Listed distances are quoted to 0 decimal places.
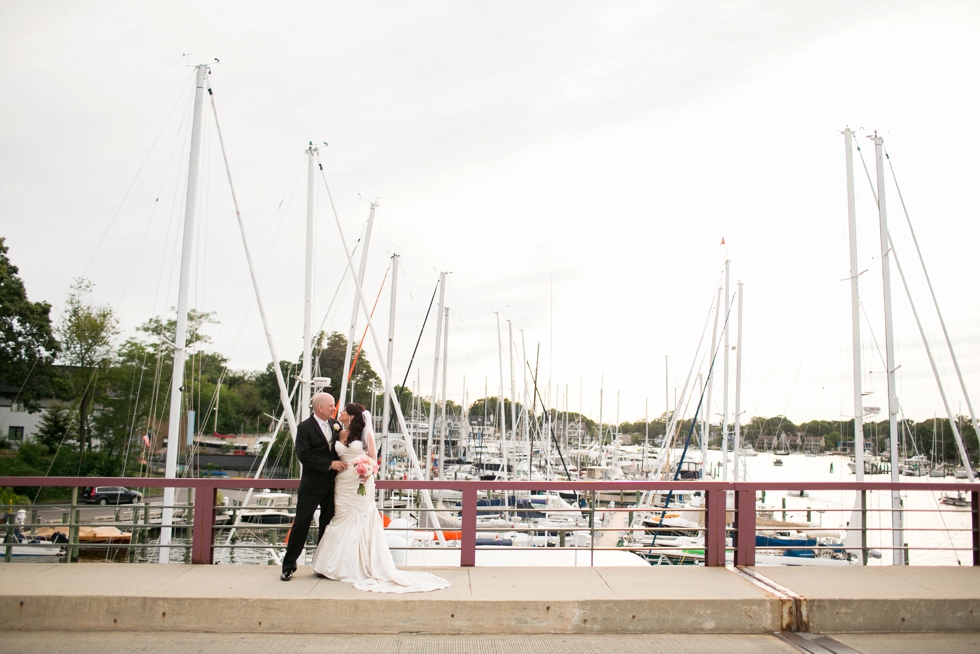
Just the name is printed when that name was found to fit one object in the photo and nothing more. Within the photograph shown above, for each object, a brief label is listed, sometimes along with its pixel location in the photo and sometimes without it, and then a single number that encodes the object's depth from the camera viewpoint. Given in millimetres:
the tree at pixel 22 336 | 45969
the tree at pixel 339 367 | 94812
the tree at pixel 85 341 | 51403
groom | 7988
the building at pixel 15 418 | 62875
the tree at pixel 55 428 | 50719
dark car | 48869
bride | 7848
